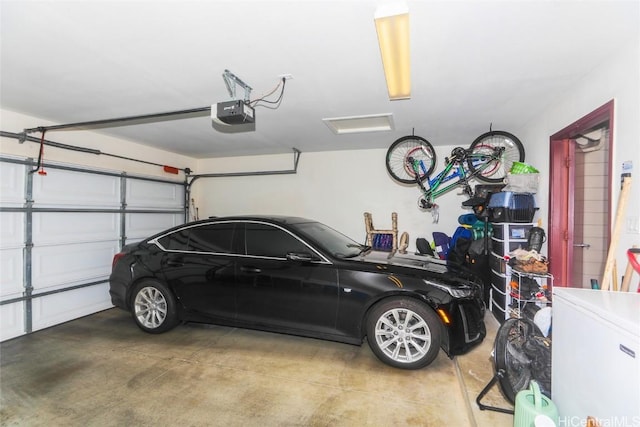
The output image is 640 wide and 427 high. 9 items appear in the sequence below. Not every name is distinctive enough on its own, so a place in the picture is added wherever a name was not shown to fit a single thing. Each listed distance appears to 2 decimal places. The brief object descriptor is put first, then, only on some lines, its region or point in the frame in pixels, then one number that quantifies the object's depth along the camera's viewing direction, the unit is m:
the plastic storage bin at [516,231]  3.40
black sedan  2.53
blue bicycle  4.00
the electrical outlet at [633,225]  1.95
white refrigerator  1.14
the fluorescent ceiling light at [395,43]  1.63
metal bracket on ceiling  2.43
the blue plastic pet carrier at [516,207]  3.38
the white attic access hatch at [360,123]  3.66
